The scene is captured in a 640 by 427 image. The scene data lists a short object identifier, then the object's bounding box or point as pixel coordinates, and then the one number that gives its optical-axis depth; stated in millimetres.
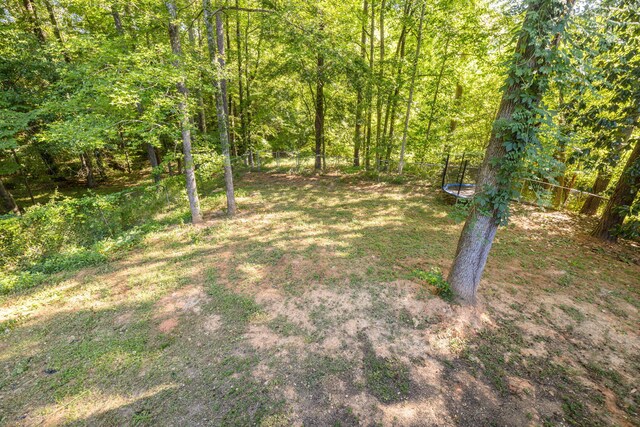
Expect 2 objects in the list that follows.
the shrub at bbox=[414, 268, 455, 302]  5086
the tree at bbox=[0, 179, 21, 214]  10969
